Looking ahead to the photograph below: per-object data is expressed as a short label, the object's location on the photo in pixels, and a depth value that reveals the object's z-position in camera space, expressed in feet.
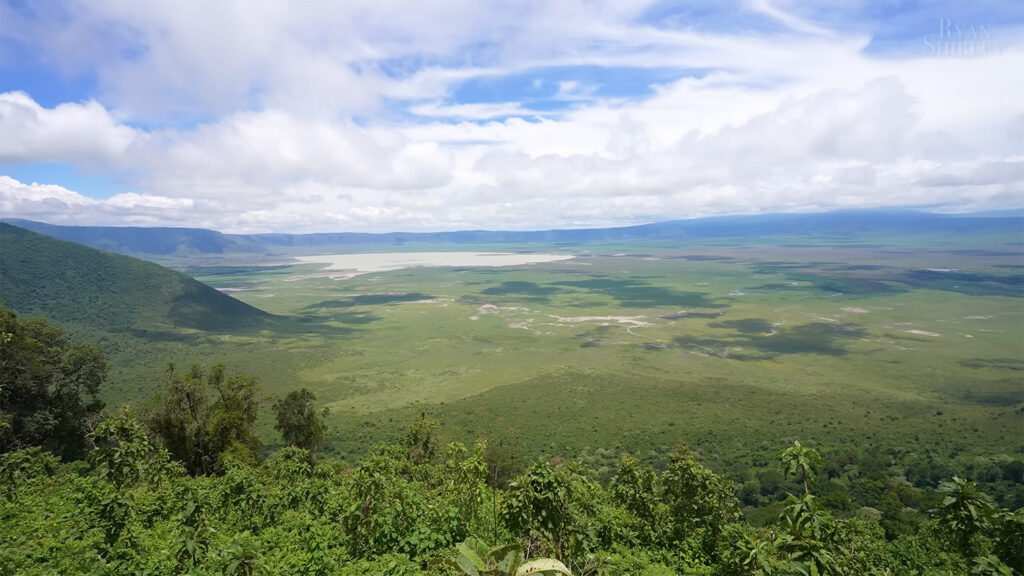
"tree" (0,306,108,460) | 106.22
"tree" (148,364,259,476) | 105.50
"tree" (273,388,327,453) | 121.60
